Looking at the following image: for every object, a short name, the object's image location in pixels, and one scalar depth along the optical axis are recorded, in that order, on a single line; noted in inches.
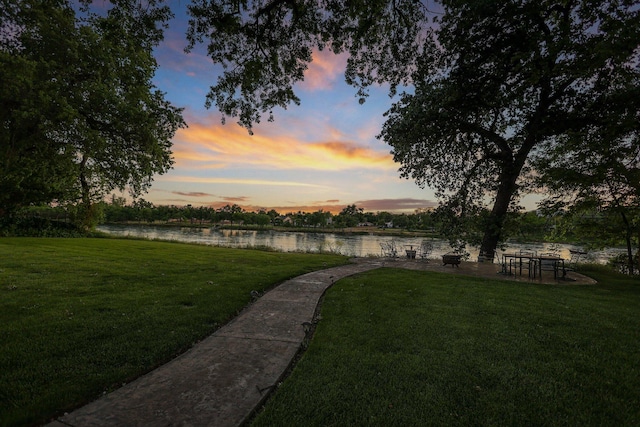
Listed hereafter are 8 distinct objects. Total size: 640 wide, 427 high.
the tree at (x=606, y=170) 389.4
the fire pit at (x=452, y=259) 505.4
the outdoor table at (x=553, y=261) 404.8
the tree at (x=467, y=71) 300.8
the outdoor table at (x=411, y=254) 649.6
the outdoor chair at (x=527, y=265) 423.5
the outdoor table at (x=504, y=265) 444.0
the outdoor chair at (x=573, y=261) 511.0
